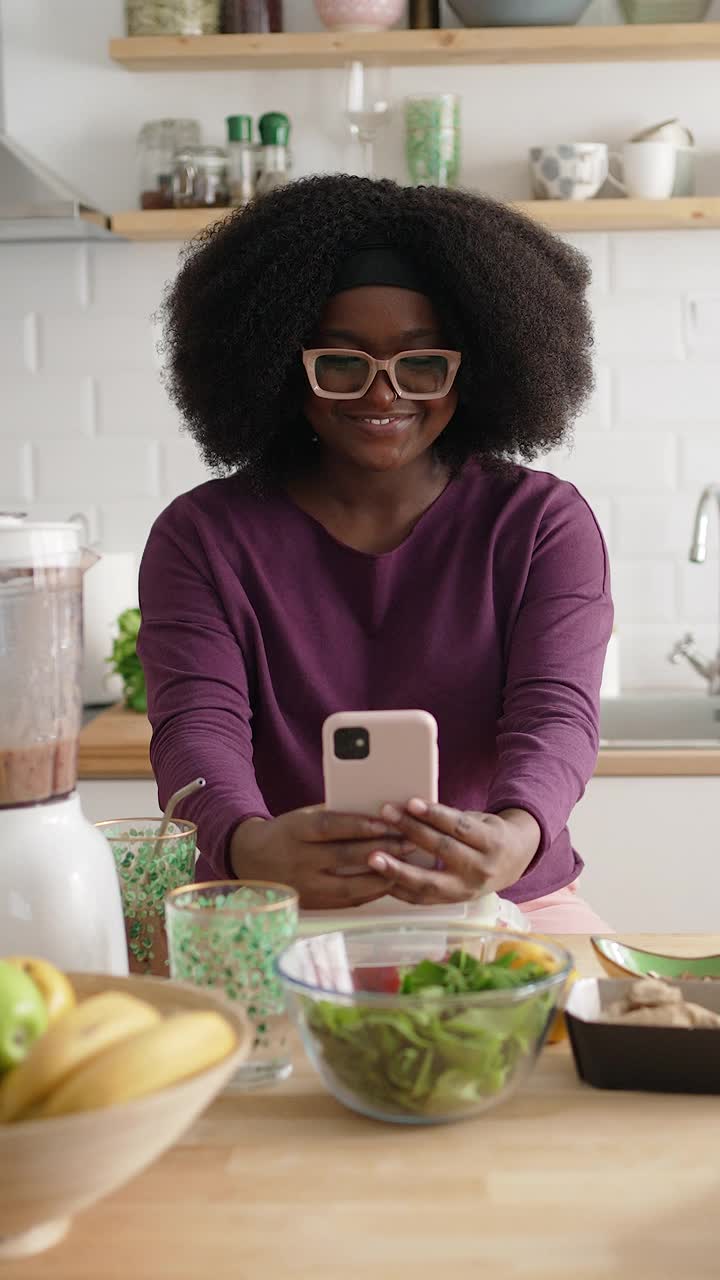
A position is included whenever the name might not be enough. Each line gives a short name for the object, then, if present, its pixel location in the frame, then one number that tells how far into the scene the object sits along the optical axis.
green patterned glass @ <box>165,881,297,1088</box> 0.93
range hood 2.41
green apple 0.72
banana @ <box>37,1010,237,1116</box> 0.69
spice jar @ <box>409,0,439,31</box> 2.71
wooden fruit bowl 0.66
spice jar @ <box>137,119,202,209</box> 2.73
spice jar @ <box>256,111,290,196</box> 2.71
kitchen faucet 2.64
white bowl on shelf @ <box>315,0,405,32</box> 2.66
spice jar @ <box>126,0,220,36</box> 2.69
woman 1.61
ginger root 0.94
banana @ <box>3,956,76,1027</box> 0.77
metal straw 1.10
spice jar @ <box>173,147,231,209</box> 2.69
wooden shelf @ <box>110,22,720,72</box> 2.64
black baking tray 0.92
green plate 1.10
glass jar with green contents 2.70
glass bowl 0.86
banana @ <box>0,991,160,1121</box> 0.70
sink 2.75
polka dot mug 2.67
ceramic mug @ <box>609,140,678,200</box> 2.68
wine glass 2.69
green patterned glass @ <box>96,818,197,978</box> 1.12
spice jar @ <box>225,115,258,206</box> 2.71
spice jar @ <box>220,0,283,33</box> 2.70
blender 0.96
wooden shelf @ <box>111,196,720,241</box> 2.65
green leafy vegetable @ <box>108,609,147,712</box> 2.61
